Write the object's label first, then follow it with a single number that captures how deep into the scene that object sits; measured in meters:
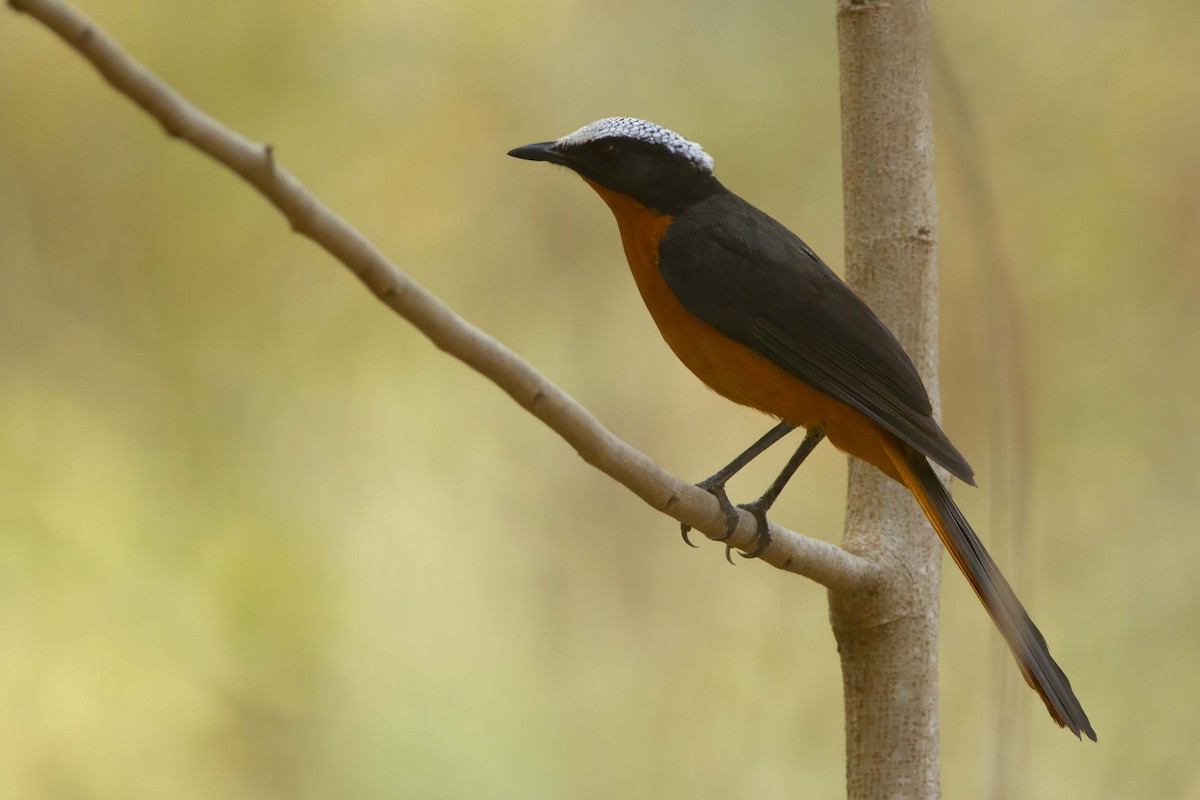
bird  4.58
